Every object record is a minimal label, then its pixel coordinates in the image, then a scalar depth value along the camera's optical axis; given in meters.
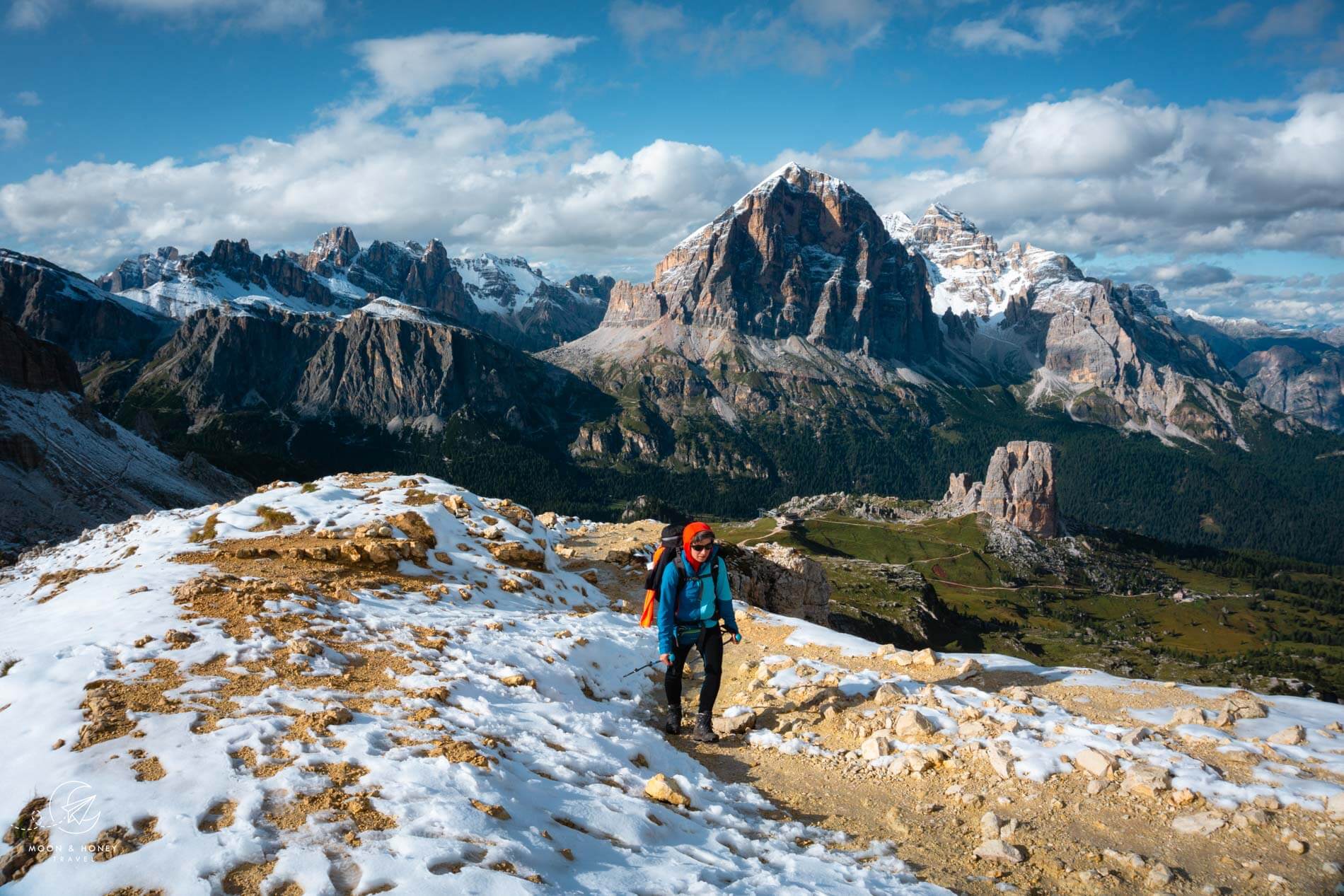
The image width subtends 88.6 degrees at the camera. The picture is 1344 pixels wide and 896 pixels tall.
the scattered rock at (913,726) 14.49
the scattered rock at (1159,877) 9.58
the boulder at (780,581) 39.25
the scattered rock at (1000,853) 10.20
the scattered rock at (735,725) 15.45
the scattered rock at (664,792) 11.37
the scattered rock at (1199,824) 10.69
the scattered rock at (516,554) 28.22
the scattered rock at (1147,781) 11.73
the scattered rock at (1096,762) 12.48
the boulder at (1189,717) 14.85
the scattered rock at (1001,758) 12.80
